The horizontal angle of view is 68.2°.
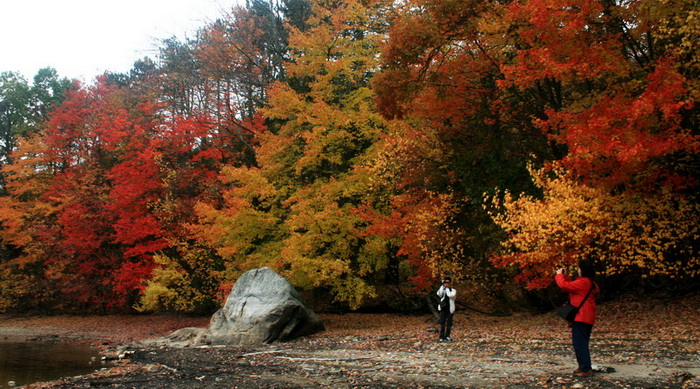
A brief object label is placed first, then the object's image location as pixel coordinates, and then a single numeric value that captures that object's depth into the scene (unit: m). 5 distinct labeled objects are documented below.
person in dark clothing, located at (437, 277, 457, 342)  13.59
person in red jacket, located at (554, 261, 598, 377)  7.46
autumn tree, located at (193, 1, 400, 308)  19.94
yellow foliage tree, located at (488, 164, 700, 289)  12.49
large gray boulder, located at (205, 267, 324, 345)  17.28
